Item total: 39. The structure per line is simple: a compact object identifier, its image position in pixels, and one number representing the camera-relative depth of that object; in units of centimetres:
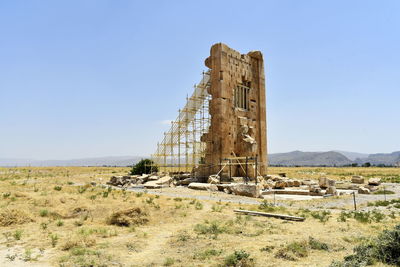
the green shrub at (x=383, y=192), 2611
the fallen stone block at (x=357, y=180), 3700
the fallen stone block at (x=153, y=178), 3368
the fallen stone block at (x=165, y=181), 3086
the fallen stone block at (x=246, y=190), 2342
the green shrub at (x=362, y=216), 1359
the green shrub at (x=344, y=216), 1370
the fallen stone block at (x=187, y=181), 3275
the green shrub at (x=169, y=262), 849
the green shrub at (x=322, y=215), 1395
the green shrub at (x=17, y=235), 1118
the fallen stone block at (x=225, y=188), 2530
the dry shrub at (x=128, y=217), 1319
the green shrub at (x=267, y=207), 1667
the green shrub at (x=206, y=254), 900
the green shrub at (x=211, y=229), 1161
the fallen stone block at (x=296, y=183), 3296
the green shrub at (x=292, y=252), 883
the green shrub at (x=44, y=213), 1493
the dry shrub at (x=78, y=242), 996
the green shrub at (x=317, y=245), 975
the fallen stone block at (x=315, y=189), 2600
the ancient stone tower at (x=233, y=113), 3297
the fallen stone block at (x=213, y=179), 2919
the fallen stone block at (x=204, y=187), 2663
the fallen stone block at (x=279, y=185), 3186
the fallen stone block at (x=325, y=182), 2912
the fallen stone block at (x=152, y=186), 2905
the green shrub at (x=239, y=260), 820
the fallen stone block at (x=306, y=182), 3433
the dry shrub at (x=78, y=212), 1508
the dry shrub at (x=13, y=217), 1318
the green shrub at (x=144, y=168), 4452
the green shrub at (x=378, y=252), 785
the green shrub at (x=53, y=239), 1035
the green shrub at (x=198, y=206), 1668
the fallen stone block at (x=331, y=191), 2554
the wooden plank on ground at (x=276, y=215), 1378
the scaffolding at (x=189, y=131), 3731
